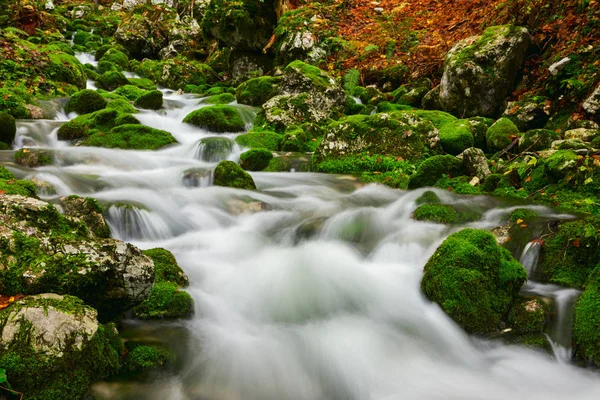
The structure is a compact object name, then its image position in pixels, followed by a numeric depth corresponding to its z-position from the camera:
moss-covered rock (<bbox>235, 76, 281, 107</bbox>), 15.06
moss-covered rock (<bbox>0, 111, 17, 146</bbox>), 9.28
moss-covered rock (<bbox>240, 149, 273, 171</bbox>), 9.98
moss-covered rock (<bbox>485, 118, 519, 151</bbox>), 8.70
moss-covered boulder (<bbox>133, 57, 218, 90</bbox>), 21.31
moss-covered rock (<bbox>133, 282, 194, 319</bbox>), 3.87
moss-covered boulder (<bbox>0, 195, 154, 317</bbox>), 2.99
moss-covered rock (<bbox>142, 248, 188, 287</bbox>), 4.42
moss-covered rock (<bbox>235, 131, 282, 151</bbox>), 11.18
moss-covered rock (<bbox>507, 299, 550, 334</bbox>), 3.99
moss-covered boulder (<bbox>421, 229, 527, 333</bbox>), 4.14
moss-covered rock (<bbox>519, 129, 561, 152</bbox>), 7.82
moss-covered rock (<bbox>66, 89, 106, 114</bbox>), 12.94
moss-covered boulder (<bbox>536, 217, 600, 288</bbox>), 4.44
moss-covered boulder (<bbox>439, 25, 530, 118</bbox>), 10.89
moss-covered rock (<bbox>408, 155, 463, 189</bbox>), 7.84
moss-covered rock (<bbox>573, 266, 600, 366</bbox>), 3.61
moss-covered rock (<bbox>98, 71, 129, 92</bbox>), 18.04
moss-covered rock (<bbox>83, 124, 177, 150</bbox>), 10.40
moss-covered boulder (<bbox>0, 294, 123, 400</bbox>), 2.48
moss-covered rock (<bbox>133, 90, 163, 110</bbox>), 14.80
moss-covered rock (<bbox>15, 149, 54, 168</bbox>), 7.98
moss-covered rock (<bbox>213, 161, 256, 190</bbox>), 8.06
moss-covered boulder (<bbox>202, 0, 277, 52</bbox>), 18.42
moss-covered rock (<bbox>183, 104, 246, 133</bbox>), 12.93
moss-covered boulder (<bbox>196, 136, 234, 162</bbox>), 10.75
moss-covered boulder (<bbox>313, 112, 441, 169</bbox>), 9.45
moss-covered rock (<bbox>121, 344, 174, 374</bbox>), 3.16
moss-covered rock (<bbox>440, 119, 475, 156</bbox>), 9.40
